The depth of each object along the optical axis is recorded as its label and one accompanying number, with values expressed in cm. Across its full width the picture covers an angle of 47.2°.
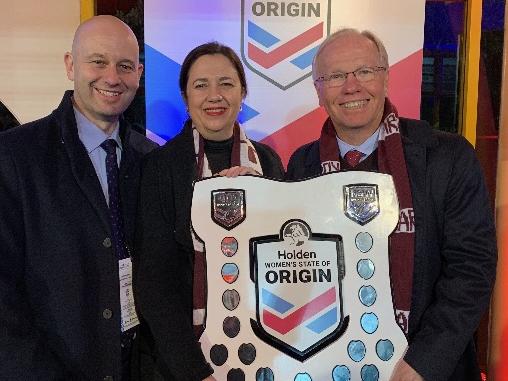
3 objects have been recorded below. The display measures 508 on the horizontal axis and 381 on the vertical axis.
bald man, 173
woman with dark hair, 171
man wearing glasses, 166
